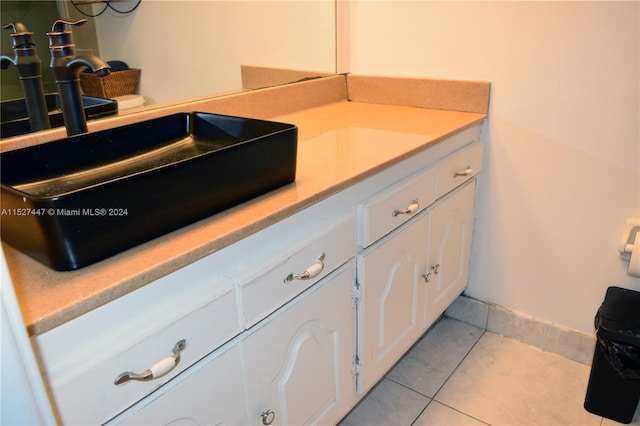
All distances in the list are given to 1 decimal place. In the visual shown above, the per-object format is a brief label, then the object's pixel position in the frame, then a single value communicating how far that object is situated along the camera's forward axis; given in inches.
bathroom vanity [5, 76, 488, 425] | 29.9
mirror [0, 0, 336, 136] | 47.6
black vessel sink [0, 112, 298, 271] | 29.5
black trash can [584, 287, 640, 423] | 56.1
